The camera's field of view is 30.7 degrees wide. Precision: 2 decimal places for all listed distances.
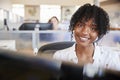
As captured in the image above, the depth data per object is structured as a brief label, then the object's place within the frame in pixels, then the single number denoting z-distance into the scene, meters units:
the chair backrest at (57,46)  1.17
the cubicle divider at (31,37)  1.91
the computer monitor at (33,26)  2.18
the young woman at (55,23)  2.46
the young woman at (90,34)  0.93
